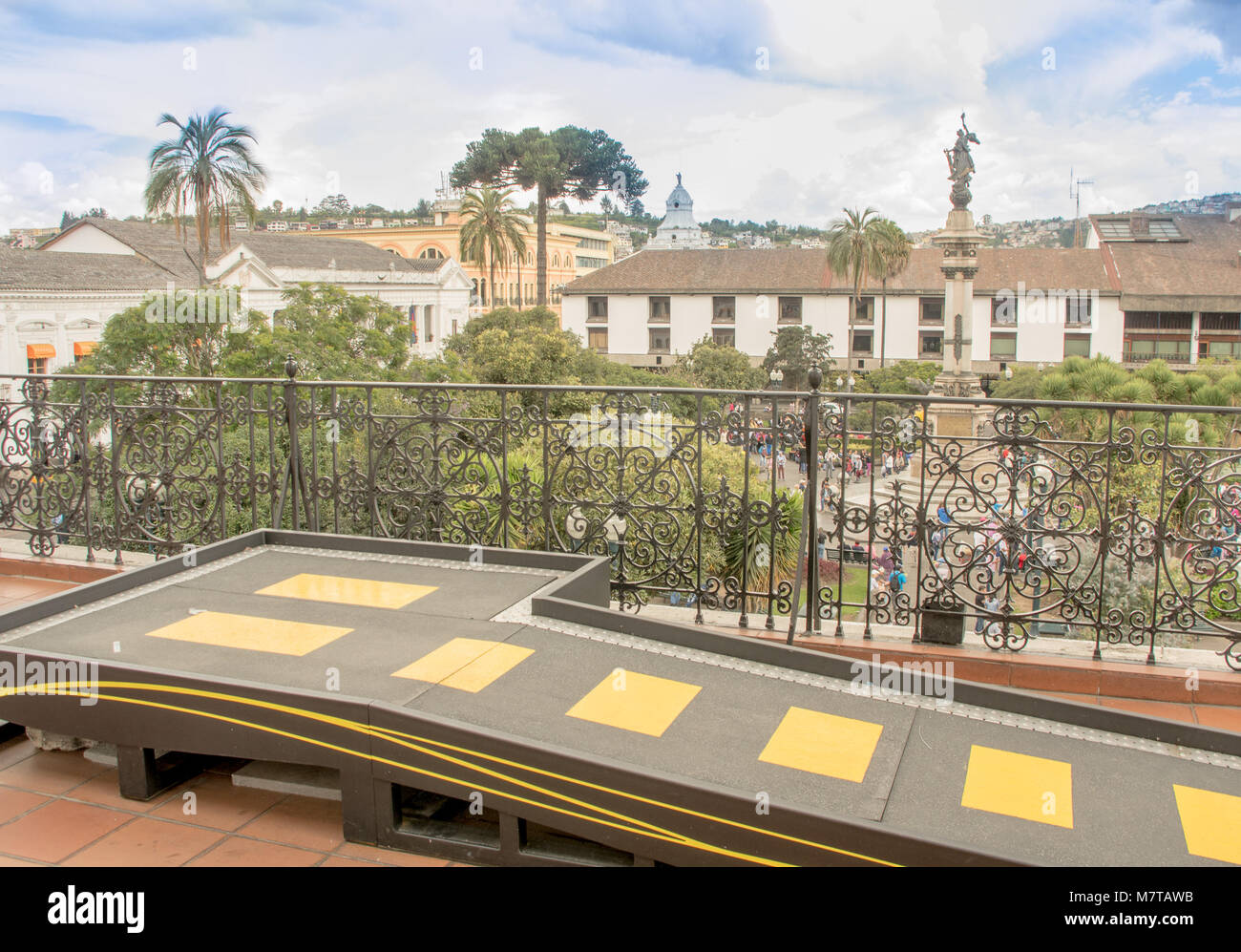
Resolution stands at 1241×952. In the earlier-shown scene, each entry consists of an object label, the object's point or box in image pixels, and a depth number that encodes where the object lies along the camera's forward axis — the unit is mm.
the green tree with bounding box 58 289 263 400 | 21438
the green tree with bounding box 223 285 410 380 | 21969
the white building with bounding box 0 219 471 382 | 26953
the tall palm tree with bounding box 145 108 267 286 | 25328
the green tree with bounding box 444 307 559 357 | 40916
